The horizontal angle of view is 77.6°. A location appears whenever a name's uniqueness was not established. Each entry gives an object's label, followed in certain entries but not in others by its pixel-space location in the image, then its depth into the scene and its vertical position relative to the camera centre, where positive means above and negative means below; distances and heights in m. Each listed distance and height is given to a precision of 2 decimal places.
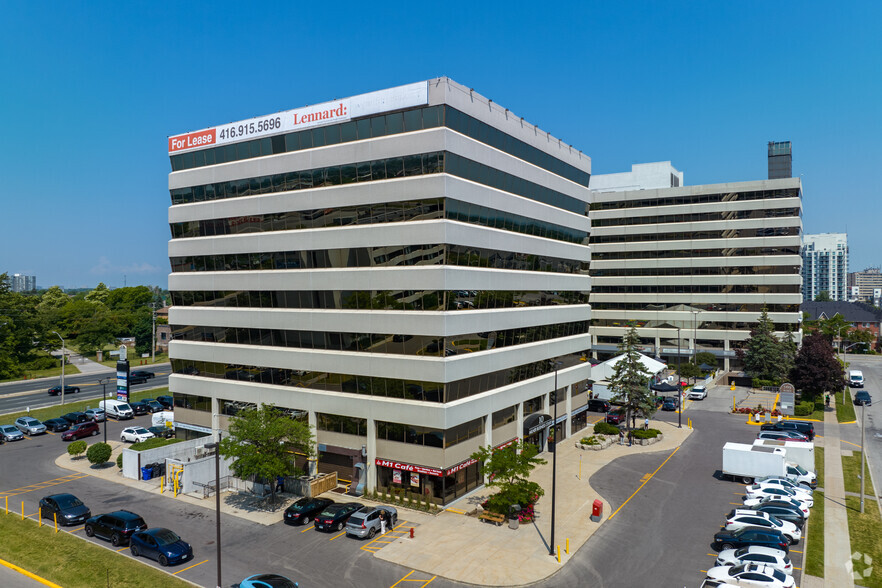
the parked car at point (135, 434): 54.53 -14.89
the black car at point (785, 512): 33.03 -13.83
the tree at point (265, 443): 35.94 -10.86
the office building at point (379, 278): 37.16 +0.55
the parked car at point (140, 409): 68.76 -15.52
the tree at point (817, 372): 68.54 -10.91
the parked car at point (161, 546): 28.80 -13.95
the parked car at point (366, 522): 31.81 -13.94
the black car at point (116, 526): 31.36 -13.99
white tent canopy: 66.12 -10.10
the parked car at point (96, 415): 63.23 -15.07
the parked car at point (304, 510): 34.22 -14.22
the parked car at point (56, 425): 60.78 -15.55
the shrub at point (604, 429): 55.22 -14.52
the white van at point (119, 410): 65.94 -15.07
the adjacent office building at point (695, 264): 88.69 +3.63
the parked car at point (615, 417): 60.84 -14.74
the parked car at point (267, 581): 24.38 -13.28
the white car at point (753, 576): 24.86 -13.45
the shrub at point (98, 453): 46.16 -14.19
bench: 34.09 -14.51
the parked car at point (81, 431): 56.44 -15.20
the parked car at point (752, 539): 29.34 -13.76
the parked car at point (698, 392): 76.12 -14.95
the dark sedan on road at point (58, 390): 79.81 -15.52
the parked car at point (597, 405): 69.44 -15.34
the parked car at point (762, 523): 31.11 -13.76
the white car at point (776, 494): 35.94 -13.96
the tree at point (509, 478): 33.62 -12.16
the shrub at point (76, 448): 47.81 -14.25
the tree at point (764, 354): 79.31 -10.09
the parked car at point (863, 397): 69.19 -14.18
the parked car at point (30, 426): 59.28 -15.28
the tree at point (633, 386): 55.19 -10.29
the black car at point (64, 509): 34.53 -14.36
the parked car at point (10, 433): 56.47 -15.35
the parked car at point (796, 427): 54.44 -14.44
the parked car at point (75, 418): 62.47 -15.12
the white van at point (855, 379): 85.56 -14.72
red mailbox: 34.14 -14.11
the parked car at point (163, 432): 53.91 -14.79
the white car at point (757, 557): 26.62 -13.48
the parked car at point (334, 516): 32.97 -14.06
